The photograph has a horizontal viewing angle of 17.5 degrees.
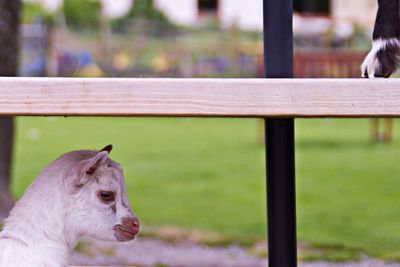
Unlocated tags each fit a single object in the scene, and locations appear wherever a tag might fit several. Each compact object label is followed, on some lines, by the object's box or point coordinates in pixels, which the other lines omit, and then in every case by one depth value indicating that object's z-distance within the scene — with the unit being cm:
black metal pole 148
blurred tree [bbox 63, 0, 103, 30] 1995
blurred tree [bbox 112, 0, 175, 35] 1840
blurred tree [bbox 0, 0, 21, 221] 433
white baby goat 144
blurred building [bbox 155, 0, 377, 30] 1928
